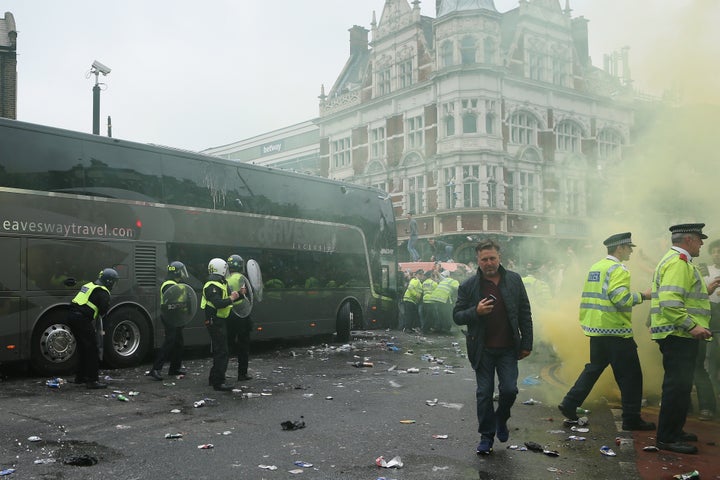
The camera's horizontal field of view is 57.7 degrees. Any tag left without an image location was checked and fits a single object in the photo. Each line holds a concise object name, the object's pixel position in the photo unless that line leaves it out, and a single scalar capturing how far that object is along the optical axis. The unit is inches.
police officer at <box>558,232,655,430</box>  258.7
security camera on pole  760.3
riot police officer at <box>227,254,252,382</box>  381.4
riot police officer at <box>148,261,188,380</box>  408.8
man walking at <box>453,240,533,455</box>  227.1
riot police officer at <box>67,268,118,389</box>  367.6
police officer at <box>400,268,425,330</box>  776.9
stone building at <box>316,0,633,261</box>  1330.0
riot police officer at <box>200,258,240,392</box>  358.3
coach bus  399.5
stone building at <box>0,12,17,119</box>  1035.3
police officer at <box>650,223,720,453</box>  227.8
